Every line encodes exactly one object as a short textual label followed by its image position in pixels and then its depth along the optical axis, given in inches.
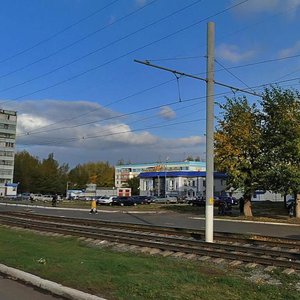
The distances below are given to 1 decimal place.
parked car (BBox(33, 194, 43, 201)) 2738.6
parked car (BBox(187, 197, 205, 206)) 2044.3
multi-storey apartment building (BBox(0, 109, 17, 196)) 4522.9
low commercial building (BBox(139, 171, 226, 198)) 3936.4
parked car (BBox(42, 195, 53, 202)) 2683.9
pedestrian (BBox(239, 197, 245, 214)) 1325.3
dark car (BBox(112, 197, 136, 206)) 2184.9
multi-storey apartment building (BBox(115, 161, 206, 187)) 5075.9
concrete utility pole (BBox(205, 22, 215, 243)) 560.5
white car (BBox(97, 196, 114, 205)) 2224.2
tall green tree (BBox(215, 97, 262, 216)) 1169.0
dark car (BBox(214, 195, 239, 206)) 1889.0
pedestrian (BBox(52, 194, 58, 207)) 1877.0
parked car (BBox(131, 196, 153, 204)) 2320.7
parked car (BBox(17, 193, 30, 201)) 2757.1
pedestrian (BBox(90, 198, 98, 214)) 1377.8
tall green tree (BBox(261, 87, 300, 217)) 1049.3
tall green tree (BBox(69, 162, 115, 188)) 5456.4
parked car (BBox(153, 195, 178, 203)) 2701.5
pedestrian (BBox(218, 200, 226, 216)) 1326.8
